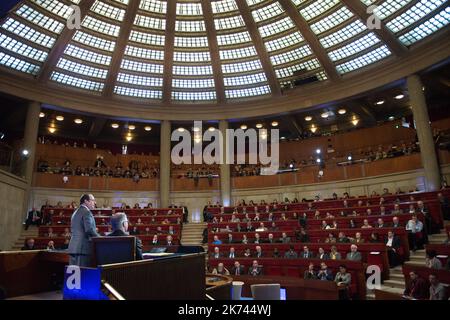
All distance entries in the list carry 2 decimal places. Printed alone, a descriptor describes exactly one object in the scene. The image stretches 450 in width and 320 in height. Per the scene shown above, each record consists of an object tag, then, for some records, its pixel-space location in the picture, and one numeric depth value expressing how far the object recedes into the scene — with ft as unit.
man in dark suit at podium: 14.44
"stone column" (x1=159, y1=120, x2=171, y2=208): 75.05
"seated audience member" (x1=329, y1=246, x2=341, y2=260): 34.37
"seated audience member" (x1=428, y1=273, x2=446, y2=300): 21.44
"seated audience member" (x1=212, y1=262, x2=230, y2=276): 34.42
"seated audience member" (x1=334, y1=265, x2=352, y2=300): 26.96
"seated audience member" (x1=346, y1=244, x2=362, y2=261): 32.84
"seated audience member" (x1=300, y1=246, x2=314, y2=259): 36.68
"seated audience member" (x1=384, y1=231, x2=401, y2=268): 33.78
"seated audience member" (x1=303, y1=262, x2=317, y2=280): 31.55
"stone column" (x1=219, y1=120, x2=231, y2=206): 75.80
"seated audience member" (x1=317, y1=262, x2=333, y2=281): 30.50
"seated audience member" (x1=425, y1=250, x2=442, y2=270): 25.75
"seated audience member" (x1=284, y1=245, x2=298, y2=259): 37.29
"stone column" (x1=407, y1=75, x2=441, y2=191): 53.78
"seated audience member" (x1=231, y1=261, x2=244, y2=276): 37.04
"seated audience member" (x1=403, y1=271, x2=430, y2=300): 23.22
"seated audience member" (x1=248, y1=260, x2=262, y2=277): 36.15
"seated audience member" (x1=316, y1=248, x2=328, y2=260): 35.10
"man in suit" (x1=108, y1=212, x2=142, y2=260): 13.38
